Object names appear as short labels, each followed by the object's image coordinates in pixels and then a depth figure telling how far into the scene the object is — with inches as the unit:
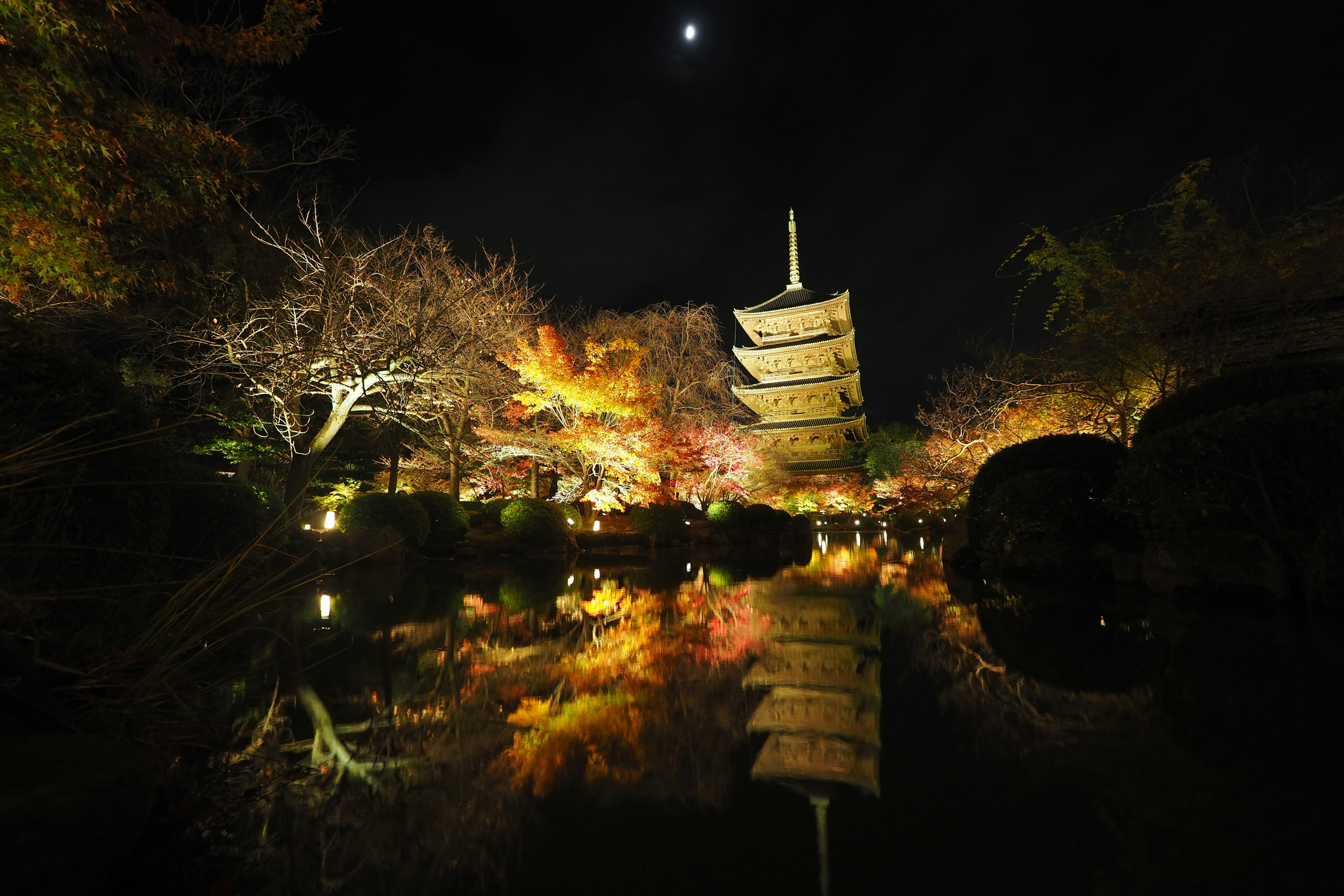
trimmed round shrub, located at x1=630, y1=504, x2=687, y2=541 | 597.9
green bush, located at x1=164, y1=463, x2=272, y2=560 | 149.0
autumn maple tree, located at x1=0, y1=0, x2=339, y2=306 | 197.2
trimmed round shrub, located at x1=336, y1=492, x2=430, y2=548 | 402.0
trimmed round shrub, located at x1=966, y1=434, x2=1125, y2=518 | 290.4
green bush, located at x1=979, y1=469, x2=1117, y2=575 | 270.2
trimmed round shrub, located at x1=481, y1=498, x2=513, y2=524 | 546.3
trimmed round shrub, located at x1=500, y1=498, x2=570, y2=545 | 482.9
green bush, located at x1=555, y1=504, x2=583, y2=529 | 532.7
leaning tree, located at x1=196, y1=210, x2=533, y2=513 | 341.7
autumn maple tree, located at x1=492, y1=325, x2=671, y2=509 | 507.2
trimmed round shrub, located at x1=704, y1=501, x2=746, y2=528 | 669.3
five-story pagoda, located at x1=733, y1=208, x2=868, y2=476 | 1045.8
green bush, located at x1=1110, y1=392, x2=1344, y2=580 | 172.7
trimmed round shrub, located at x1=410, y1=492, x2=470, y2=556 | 456.8
